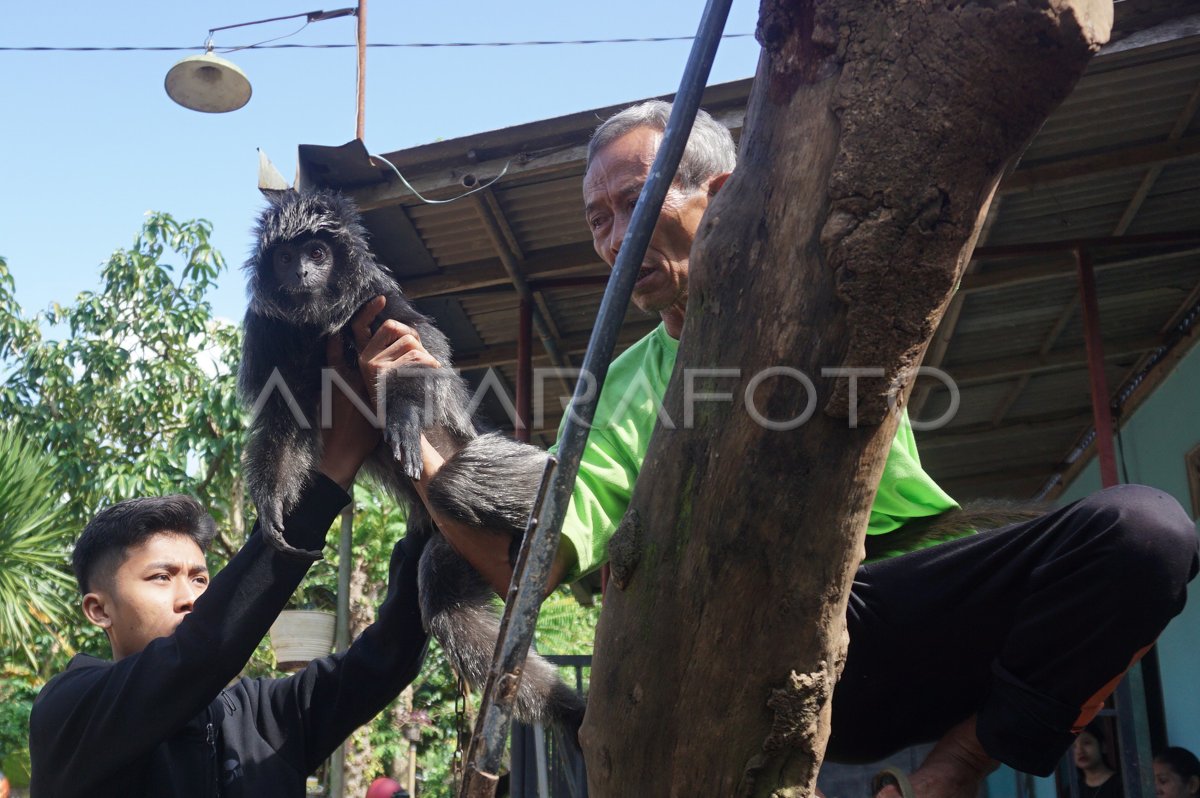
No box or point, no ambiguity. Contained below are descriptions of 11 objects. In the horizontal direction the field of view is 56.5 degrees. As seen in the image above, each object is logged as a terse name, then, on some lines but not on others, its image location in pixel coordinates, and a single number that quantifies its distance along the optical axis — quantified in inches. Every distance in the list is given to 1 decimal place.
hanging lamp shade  278.4
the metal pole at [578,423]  47.8
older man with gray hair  59.3
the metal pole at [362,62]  242.3
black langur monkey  104.5
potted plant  278.8
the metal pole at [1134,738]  138.4
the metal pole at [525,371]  207.6
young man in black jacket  87.1
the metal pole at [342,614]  232.8
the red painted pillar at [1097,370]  207.6
